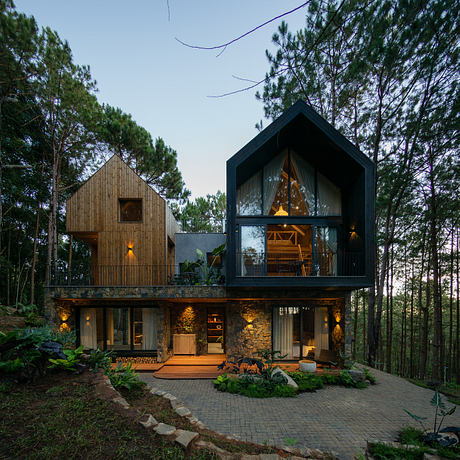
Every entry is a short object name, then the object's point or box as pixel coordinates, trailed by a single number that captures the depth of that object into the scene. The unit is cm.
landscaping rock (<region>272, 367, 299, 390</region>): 643
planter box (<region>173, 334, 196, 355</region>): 971
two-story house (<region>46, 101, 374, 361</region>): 788
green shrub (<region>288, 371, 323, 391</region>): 647
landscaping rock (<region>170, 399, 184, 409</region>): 405
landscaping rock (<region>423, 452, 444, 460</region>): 332
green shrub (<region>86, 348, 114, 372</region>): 452
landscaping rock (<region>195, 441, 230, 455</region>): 289
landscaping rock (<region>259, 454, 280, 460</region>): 293
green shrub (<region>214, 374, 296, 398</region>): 607
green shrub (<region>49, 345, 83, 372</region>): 404
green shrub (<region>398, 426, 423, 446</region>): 390
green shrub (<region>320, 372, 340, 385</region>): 702
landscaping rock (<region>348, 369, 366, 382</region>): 706
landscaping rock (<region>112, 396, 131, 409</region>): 334
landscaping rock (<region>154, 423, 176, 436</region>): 291
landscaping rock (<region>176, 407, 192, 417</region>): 383
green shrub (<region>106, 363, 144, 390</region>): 419
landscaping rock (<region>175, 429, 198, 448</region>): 279
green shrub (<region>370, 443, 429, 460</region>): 352
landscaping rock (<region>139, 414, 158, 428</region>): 300
